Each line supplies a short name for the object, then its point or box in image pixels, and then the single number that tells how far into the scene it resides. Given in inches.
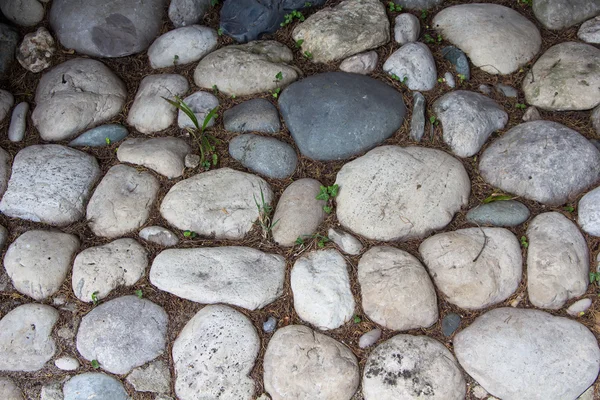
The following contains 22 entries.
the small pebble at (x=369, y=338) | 105.4
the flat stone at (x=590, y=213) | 113.6
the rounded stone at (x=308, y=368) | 100.6
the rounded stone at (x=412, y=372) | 99.2
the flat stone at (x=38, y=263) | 113.0
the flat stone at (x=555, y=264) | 107.5
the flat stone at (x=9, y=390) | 107.0
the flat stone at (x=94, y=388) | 105.0
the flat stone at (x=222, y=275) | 109.8
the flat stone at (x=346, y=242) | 114.4
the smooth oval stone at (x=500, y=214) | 115.7
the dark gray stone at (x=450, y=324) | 106.6
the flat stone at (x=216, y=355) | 102.1
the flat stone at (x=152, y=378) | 105.4
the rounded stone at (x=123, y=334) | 106.7
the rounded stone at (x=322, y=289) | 107.3
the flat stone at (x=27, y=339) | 108.1
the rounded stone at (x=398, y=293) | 106.1
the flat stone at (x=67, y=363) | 107.9
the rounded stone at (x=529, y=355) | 99.4
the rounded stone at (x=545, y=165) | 118.3
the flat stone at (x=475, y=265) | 108.3
